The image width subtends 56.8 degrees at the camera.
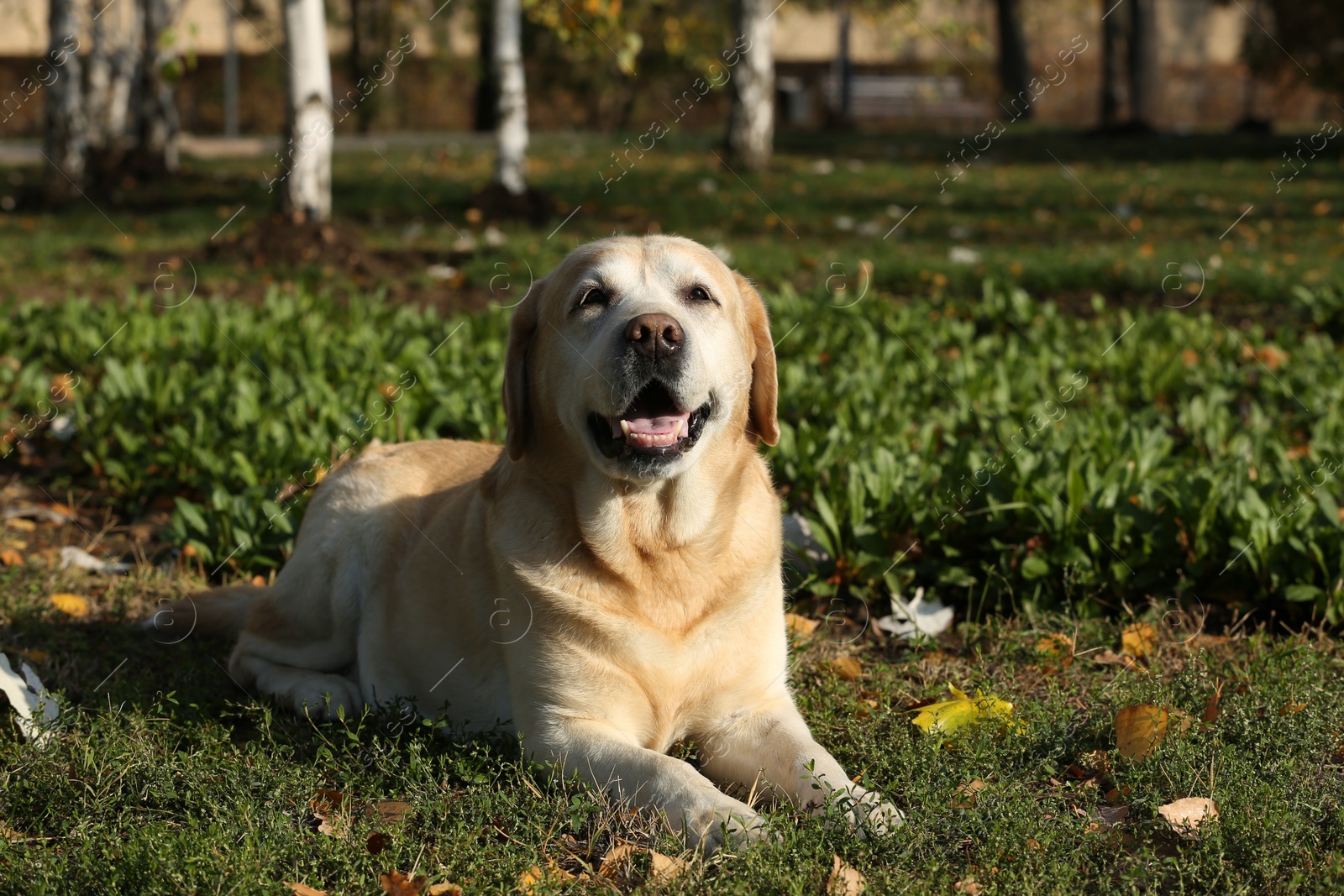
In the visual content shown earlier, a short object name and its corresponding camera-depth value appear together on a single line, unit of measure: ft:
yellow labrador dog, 10.52
